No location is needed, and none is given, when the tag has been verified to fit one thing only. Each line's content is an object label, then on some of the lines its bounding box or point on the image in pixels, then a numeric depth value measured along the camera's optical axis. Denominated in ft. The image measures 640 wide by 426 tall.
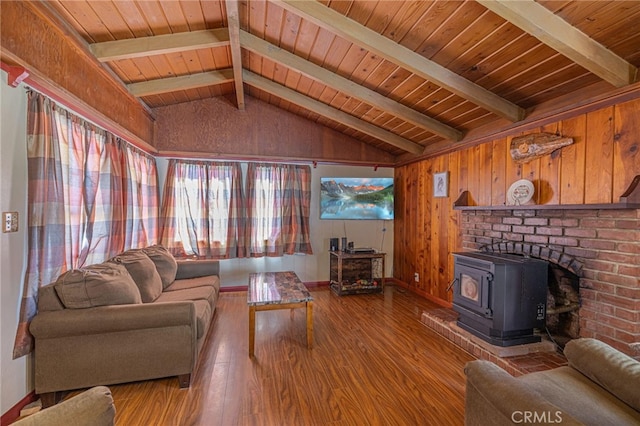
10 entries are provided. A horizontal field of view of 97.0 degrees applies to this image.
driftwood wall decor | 7.86
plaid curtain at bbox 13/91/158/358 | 6.03
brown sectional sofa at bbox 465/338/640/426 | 3.32
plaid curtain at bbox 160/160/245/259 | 13.44
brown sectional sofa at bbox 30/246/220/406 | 6.05
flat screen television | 15.29
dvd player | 14.67
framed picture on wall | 12.44
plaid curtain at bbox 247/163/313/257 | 14.46
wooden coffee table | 8.24
